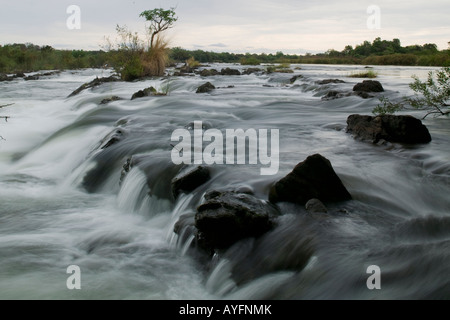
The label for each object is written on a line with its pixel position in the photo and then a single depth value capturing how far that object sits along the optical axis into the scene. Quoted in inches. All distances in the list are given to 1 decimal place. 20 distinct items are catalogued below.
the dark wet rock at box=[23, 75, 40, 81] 1299.7
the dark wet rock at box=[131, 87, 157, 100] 596.8
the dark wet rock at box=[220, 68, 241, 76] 1207.6
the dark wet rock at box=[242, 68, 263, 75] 1274.9
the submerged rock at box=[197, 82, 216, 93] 695.7
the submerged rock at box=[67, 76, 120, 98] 804.3
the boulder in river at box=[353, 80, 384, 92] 562.3
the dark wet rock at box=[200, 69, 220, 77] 1145.3
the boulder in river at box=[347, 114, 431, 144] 279.0
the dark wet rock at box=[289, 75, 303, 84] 885.8
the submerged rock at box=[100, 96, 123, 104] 585.4
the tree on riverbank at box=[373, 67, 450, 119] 325.1
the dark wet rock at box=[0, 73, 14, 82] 1274.5
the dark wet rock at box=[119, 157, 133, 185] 264.2
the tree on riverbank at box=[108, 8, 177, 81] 946.1
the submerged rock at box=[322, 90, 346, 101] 539.6
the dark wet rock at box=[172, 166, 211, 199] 212.5
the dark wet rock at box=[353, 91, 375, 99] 517.0
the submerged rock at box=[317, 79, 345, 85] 732.0
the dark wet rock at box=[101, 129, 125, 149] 325.8
